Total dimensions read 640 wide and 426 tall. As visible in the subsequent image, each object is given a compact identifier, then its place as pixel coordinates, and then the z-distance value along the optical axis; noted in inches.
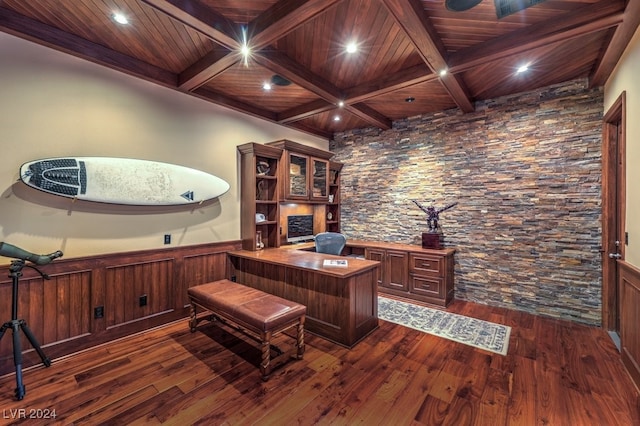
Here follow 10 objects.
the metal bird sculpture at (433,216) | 163.8
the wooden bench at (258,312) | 88.7
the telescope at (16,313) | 79.6
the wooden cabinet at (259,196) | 152.9
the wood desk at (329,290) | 108.0
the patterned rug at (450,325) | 111.3
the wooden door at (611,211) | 117.3
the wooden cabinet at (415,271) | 150.3
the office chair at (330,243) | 160.1
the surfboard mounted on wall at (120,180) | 94.5
